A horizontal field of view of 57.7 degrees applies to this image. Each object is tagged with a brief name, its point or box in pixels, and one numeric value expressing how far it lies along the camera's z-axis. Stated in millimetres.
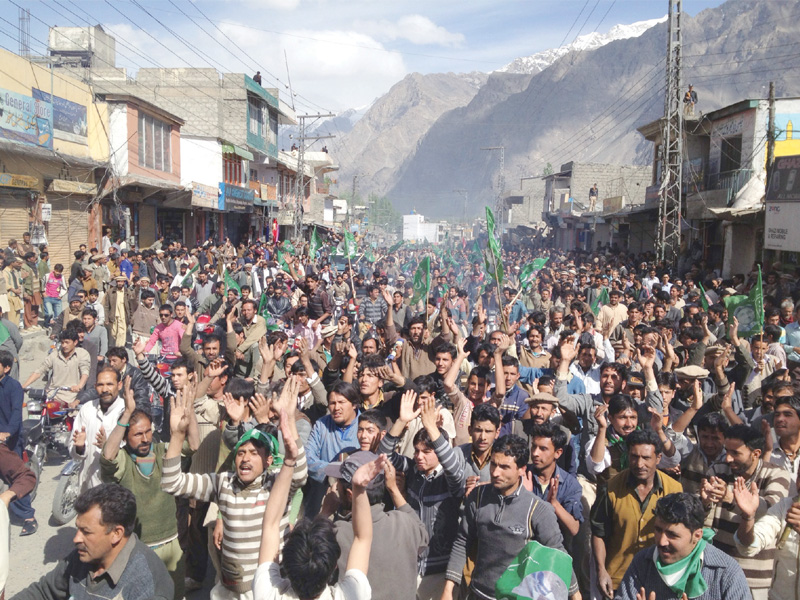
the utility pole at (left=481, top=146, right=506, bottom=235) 50678
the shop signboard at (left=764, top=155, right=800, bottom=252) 15469
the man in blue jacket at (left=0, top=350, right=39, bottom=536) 5605
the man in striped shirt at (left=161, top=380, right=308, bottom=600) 3719
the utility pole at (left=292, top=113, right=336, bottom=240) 34188
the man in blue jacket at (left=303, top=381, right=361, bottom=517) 4789
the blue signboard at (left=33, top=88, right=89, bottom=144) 18562
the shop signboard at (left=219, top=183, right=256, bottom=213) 30078
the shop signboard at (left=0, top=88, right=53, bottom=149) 15977
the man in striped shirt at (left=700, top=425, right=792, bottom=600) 3559
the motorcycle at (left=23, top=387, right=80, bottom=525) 6590
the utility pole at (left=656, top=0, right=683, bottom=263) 18172
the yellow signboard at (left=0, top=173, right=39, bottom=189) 15750
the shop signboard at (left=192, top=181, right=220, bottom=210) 26188
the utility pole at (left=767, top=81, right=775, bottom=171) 18266
